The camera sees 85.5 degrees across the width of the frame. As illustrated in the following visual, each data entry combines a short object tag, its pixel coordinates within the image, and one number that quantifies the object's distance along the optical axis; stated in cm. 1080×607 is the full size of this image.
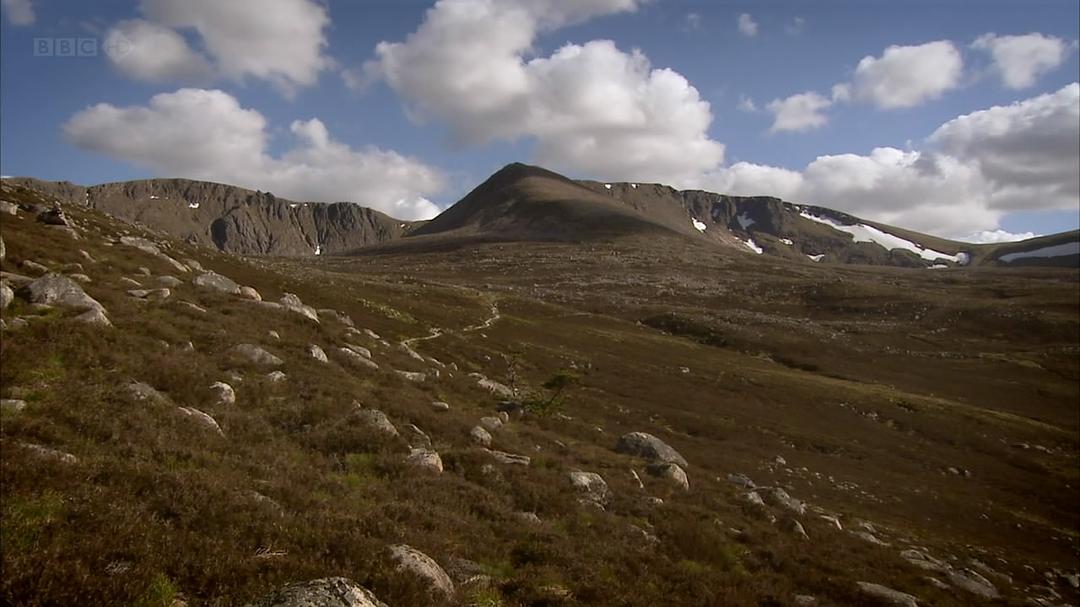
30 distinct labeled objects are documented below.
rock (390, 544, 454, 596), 931
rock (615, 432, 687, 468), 2859
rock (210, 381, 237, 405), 1736
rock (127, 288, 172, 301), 2659
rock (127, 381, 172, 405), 1495
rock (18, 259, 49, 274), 2519
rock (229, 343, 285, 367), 2194
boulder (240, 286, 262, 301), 3592
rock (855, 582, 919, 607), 1723
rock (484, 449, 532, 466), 1947
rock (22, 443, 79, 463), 1020
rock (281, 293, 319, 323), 3438
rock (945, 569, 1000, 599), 2166
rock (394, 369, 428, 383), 2967
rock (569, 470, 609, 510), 1863
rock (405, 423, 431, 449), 1881
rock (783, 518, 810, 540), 2221
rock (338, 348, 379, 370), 2756
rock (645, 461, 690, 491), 2464
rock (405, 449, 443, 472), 1666
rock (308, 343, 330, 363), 2523
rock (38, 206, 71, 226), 3738
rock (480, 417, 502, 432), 2417
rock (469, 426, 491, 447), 2133
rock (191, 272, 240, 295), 3525
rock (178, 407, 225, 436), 1470
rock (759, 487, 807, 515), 2619
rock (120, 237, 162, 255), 4198
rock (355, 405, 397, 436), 1811
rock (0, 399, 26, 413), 1241
